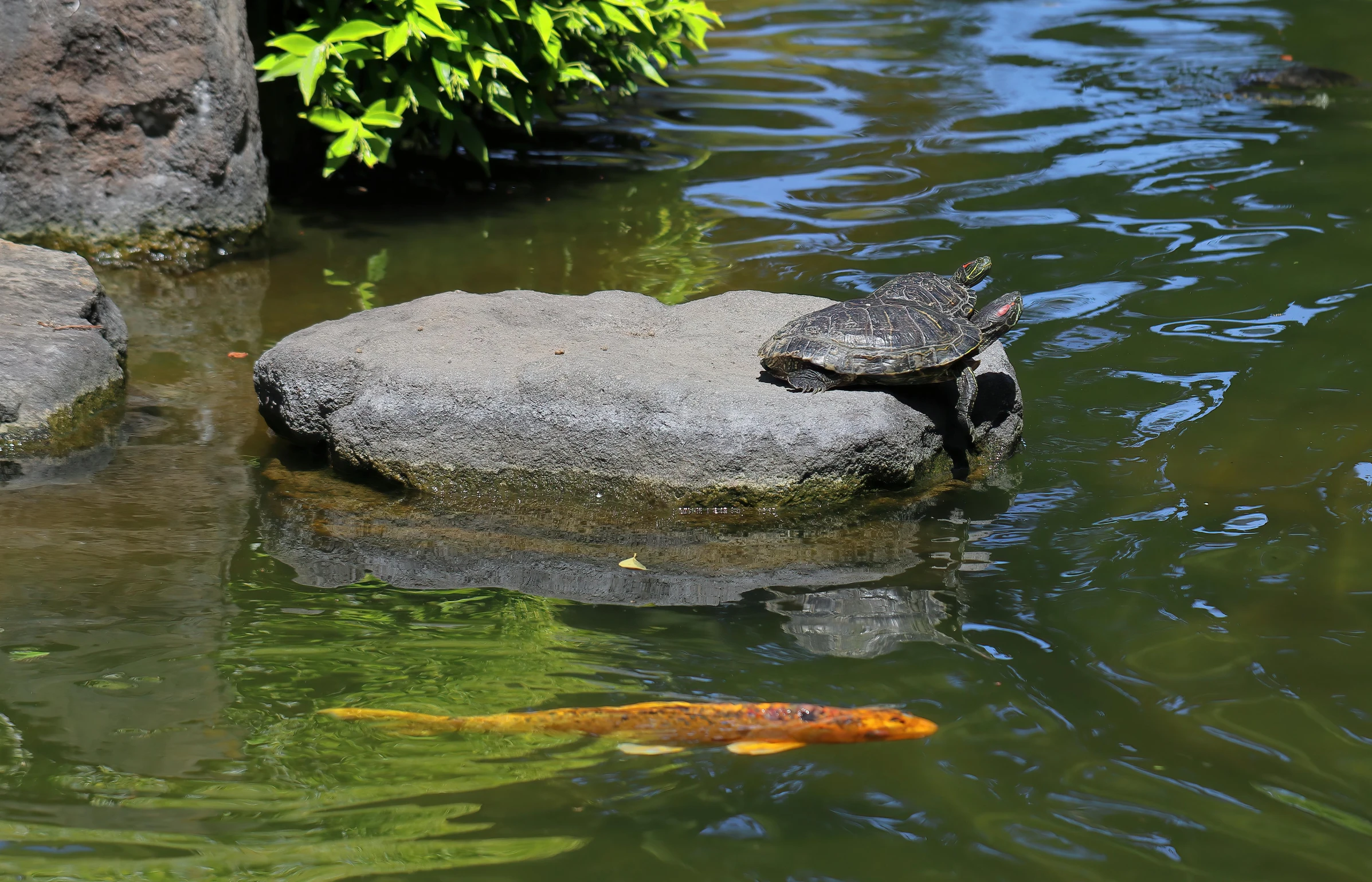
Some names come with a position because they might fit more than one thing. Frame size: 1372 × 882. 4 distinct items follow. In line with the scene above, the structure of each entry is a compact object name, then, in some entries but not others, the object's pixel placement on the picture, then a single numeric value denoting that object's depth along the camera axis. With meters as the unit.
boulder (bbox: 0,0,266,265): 14.52
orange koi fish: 6.37
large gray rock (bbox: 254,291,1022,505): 9.45
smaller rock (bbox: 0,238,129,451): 10.34
